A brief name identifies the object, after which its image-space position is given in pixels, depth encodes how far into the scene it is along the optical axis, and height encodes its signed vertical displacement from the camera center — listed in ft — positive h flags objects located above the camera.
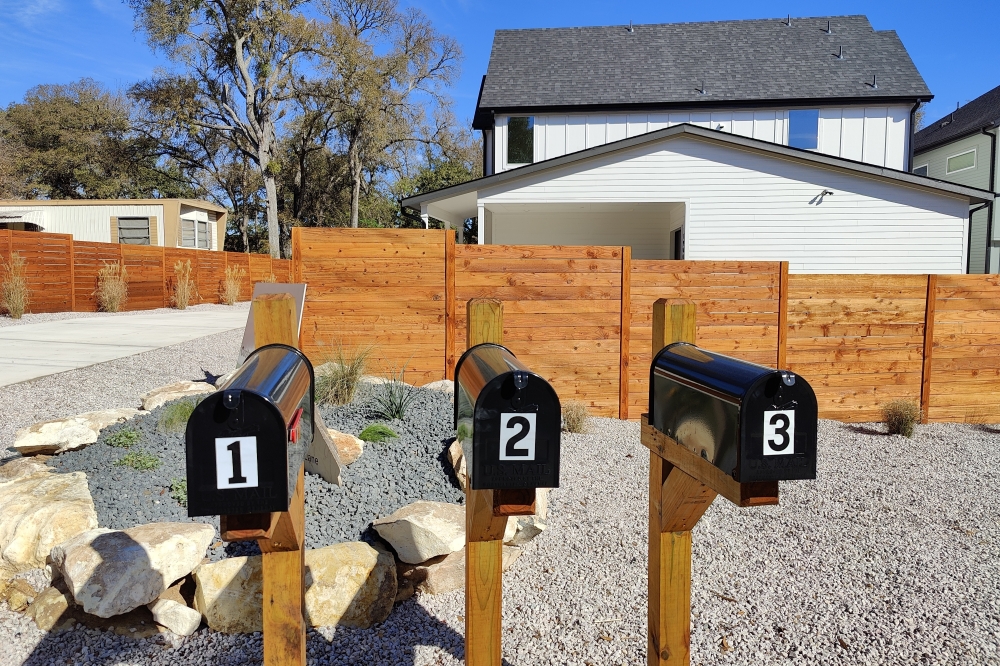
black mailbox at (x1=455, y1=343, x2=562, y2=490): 4.81 -1.08
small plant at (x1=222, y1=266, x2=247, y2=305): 67.72 -0.01
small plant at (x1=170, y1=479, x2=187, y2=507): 11.20 -3.59
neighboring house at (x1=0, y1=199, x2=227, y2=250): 79.97 +8.07
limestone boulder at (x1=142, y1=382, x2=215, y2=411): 16.30 -2.82
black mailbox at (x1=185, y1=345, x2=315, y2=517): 4.19 -1.09
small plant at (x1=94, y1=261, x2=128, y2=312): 49.75 -0.32
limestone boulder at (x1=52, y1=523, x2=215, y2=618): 8.55 -3.80
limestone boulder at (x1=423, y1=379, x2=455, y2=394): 18.76 -2.92
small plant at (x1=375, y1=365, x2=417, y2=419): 15.55 -2.79
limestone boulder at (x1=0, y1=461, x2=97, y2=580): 9.91 -3.69
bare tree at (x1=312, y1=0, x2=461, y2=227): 88.07 +28.79
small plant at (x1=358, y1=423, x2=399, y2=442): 14.11 -3.21
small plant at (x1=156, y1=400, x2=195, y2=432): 13.70 -2.84
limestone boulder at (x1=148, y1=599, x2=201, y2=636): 8.91 -4.57
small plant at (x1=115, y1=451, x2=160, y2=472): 12.05 -3.31
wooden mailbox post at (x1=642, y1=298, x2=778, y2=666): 6.25 -2.47
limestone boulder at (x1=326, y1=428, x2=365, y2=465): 12.81 -3.21
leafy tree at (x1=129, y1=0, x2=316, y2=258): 80.48 +30.06
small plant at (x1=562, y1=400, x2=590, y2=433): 19.08 -3.85
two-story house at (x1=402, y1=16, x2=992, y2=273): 38.70 +9.45
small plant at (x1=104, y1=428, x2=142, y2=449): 13.01 -3.13
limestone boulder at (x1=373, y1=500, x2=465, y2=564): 10.10 -3.87
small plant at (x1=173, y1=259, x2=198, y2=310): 58.13 -0.14
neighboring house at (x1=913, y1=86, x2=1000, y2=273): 68.28 +15.39
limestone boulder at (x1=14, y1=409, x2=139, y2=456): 12.85 -3.06
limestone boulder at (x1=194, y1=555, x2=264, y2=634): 9.03 -4.34
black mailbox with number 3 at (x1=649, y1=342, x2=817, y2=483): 4.71 -0.98
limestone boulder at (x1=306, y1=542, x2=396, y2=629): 9.29 -4.36
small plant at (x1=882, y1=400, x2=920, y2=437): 20.61 -4.02
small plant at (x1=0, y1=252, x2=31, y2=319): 41.11 -0.33
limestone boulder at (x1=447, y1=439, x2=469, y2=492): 12.63 -3.47
